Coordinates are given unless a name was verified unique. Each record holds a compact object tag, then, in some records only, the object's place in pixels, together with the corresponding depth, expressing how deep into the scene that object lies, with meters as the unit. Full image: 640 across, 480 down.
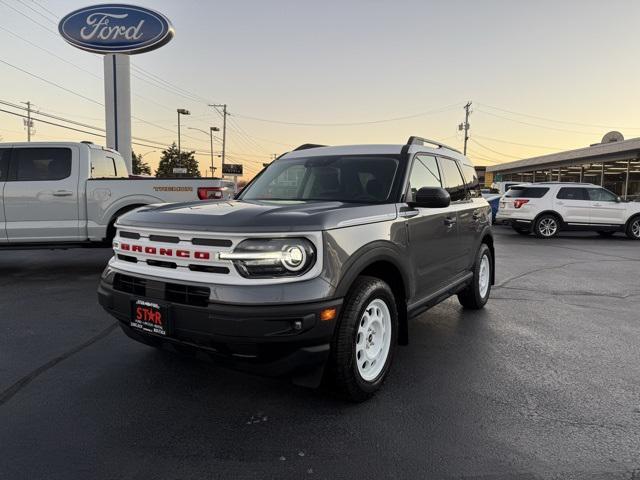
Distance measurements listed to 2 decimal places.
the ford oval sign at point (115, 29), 19.11
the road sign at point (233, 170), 36.08
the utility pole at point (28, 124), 65.94
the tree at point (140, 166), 82.19
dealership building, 29.39
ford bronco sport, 2.69
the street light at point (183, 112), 62.94
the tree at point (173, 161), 77.47
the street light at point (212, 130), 75.44
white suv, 15.16
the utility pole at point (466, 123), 58.34
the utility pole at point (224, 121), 68.01
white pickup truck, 7.32
